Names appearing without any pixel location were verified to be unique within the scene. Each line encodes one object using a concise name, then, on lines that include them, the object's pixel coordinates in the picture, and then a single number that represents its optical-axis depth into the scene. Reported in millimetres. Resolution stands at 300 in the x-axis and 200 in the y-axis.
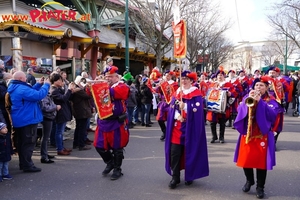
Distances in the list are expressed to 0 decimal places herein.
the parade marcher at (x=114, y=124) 5145
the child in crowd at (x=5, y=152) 5133
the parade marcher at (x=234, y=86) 8974
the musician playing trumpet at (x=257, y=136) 4250
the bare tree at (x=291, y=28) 23062
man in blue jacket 5480
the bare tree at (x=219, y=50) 37928
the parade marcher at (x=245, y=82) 10836
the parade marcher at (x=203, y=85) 10489
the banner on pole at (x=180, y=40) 4887
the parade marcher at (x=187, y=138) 4773
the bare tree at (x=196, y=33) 20458
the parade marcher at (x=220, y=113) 8203
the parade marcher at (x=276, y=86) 7892
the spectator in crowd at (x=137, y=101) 11343
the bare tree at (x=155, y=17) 18578
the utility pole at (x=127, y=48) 14625
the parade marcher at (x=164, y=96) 8188
